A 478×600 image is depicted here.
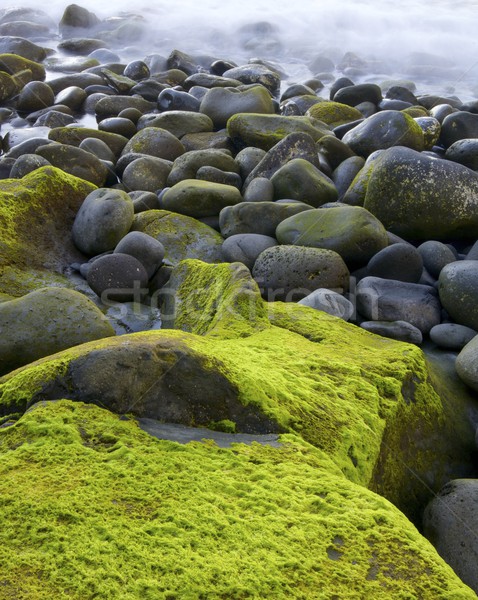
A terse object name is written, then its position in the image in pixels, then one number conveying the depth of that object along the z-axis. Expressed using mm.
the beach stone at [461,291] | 4703
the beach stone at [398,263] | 5289
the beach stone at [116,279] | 5066
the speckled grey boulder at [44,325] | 3490
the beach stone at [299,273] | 5117
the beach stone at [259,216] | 6020
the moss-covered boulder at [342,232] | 5395
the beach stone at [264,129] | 8273
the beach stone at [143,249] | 5340
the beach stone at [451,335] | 4523
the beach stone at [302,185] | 6551
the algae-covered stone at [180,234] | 5883
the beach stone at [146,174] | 7285
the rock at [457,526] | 2402
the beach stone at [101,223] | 5555
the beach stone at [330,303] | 4566
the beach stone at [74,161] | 7113
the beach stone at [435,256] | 5543
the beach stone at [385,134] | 7762
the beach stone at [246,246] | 5660
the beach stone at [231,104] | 9586
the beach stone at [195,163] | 7281
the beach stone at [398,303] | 4844
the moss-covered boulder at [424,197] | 5895
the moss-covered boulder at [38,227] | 5039
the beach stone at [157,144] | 8242
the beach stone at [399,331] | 4547
